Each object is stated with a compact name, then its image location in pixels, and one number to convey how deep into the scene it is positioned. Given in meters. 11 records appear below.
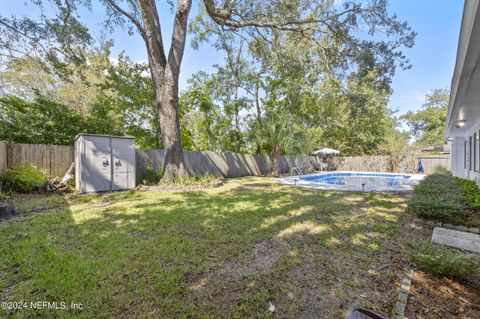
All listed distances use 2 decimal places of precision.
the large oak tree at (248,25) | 7.11
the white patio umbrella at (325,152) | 16.59
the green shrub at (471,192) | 4.51
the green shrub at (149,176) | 8.80
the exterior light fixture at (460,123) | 6.75
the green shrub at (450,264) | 2.11
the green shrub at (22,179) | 6.25
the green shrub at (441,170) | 12.91
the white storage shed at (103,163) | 6.93
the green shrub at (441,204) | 3.98
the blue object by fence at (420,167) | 15.27
